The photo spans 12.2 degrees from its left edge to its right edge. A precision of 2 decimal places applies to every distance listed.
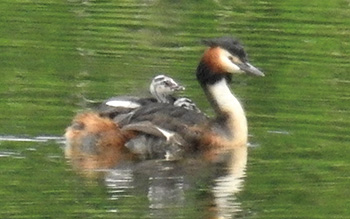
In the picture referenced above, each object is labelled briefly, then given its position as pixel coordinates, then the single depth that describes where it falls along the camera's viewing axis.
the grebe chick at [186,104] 13.66
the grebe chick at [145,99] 13.52
